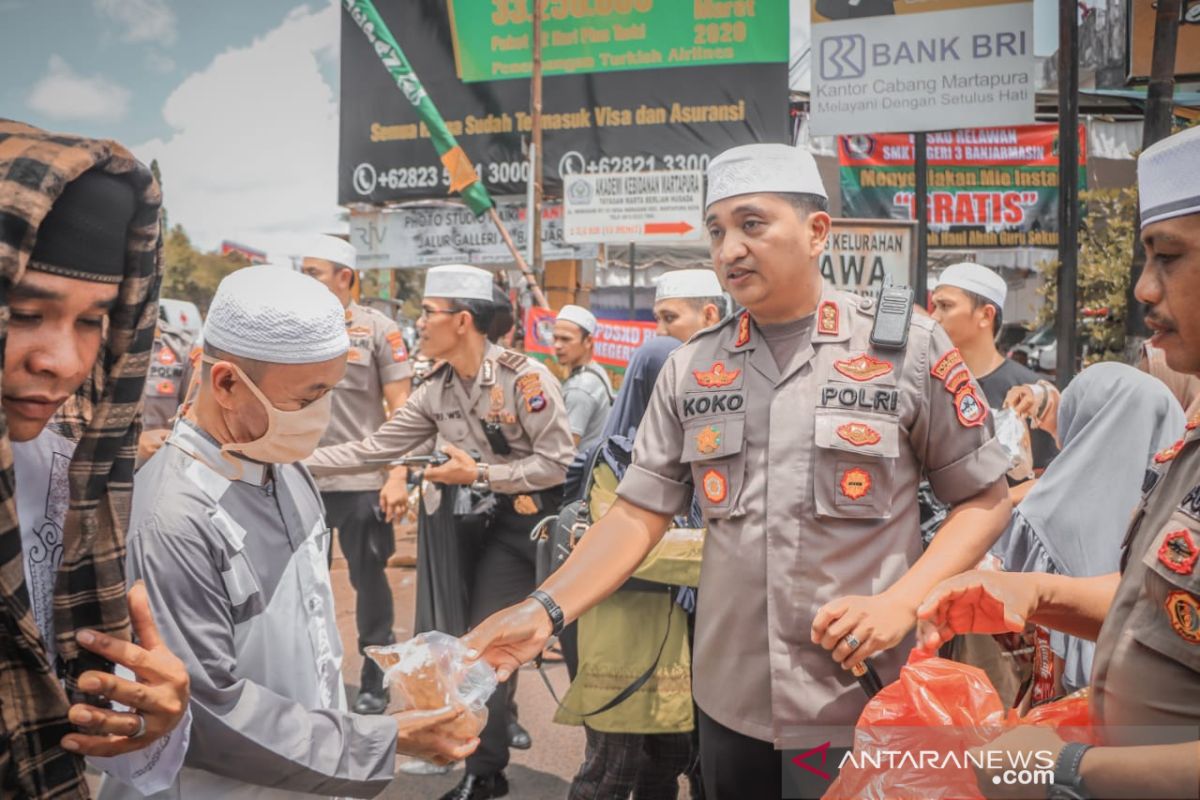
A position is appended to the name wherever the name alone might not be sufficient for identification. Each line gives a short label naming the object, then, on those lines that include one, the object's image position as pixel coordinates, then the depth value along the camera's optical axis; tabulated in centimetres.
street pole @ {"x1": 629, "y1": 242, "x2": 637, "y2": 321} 984
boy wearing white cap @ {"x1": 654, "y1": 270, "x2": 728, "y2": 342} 524
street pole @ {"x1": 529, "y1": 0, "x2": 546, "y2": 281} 1126
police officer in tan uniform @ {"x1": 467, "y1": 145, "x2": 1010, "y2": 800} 227
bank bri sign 743
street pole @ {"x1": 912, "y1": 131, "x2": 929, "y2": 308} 719
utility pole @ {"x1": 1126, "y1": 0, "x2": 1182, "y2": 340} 538
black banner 1377
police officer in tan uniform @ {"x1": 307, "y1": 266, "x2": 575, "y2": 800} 425
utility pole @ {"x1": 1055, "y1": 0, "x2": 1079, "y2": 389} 680
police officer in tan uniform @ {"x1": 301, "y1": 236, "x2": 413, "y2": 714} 535
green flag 1048
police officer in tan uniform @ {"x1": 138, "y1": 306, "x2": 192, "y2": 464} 595
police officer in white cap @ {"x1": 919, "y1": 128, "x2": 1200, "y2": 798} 126
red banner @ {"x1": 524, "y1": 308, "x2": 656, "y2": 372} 866
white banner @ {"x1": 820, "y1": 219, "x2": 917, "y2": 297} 638
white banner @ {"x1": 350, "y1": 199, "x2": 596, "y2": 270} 1486
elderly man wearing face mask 170
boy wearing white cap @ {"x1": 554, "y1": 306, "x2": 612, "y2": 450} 590
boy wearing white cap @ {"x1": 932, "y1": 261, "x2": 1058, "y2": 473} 475
